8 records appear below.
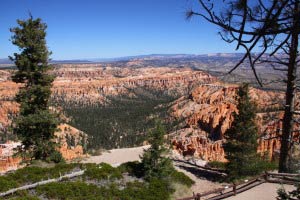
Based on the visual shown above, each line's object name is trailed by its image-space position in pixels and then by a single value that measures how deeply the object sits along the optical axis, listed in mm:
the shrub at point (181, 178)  11514
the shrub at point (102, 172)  10678
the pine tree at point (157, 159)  11030
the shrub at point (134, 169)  11470
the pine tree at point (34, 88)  12637
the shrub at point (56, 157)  13165
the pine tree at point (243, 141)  13199
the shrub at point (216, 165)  16534
